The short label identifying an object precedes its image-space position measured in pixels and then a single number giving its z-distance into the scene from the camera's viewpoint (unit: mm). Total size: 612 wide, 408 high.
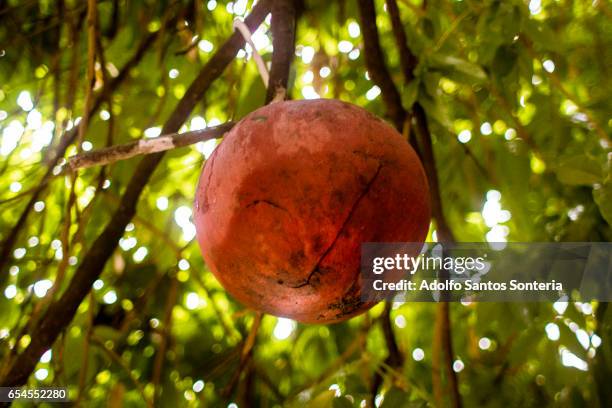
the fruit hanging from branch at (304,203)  682
